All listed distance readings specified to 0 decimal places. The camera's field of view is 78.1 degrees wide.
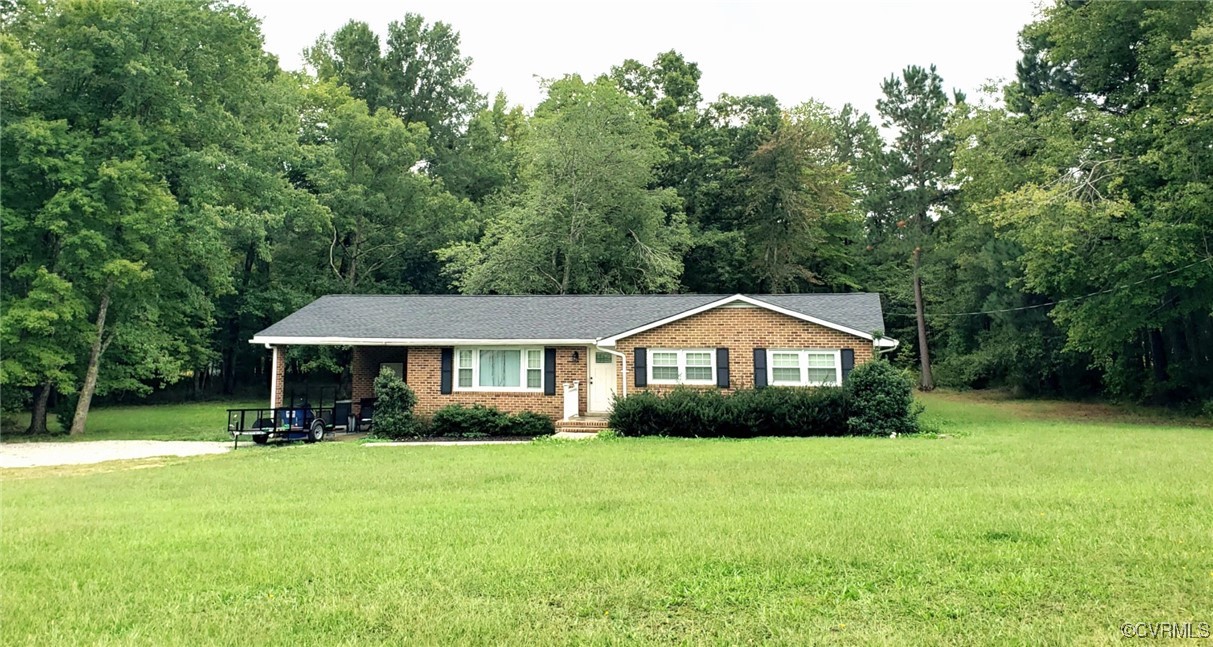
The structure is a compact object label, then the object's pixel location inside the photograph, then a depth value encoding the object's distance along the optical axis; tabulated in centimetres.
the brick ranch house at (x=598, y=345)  1862
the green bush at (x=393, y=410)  1834
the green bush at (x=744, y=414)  1650
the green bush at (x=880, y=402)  1628
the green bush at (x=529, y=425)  1870
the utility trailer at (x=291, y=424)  1791
